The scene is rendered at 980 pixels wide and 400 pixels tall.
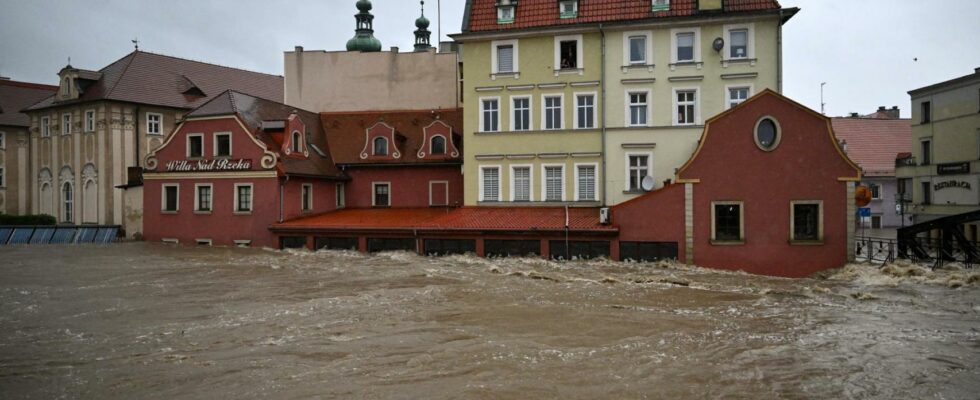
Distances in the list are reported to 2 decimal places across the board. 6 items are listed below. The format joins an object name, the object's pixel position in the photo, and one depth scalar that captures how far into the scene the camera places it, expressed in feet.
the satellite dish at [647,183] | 93.35
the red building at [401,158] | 114.21
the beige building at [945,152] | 122.72
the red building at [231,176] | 102.53
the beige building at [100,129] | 141.08
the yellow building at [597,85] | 94.02
